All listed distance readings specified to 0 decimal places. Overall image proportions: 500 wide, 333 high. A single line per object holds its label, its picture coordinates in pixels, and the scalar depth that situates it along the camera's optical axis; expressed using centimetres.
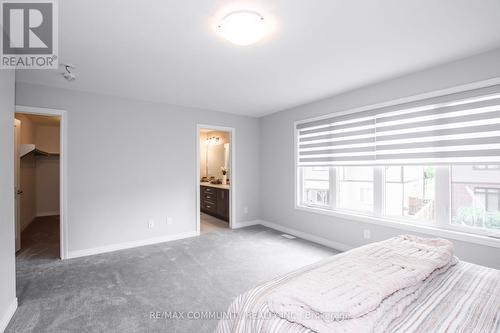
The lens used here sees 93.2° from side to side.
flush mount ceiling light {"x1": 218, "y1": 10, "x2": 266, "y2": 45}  185
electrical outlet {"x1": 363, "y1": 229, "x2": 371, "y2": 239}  349
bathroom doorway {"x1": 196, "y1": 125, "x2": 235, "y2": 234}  521
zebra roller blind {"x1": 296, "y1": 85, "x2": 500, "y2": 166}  253
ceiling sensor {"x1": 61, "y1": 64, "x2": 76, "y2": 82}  280
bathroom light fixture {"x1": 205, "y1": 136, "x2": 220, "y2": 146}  705
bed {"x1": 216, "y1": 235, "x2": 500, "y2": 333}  104
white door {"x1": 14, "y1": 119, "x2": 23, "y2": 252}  375
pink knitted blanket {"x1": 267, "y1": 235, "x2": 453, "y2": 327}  109
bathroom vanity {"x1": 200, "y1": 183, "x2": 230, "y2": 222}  577
